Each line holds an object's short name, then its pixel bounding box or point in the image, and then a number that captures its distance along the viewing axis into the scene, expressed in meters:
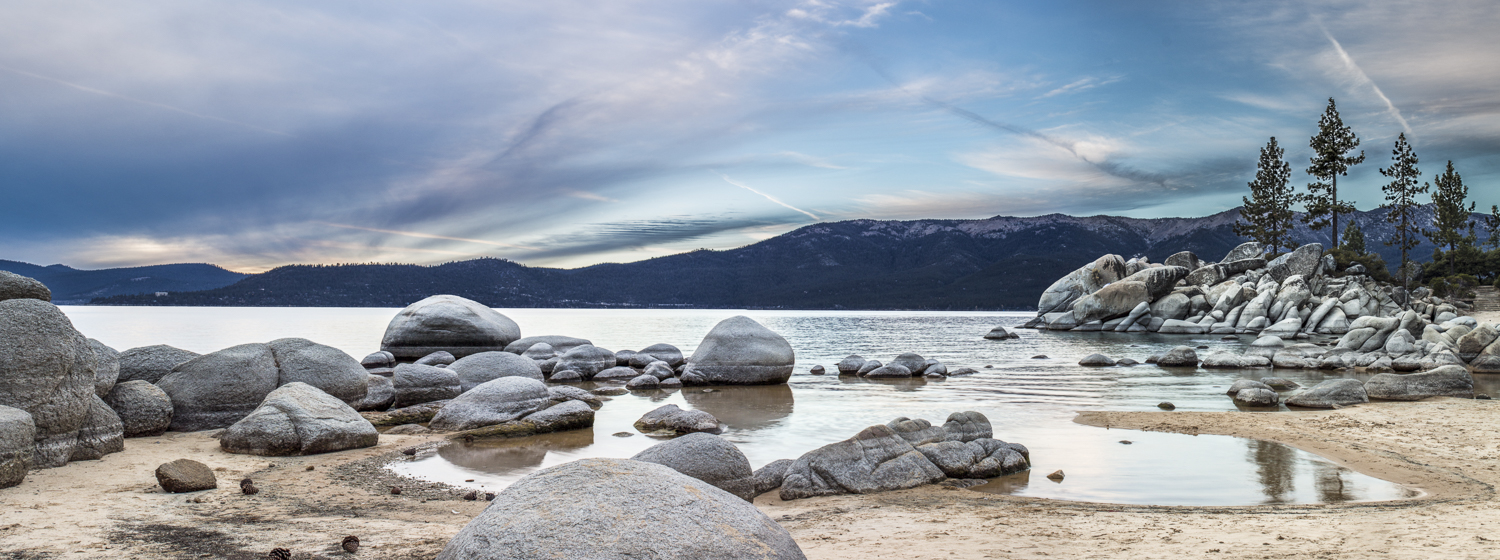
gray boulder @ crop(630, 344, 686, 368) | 29.11
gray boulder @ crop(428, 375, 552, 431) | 14.05
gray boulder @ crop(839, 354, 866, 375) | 27.94
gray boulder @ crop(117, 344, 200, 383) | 12.93
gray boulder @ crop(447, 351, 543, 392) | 18.70
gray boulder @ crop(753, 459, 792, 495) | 9.53
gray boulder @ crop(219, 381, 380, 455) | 10.62
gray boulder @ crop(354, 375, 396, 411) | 15.71
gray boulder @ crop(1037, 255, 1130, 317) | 69.00
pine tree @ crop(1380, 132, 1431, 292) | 68.94
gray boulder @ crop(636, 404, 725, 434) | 14.15
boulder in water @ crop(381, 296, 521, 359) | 29.11
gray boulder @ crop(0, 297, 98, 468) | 7.95
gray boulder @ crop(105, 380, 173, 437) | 11.04
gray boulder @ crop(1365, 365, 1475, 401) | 17.58
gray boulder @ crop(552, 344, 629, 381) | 26.28
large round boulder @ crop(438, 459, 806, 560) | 3.75
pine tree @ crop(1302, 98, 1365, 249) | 64.75
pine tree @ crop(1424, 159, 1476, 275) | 69.62
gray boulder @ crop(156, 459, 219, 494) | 7.79
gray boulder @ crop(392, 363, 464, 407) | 16.58
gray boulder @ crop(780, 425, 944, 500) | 9.27
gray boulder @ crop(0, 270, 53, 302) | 8.93
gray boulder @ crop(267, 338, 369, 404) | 14.02
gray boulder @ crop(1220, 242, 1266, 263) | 69.75
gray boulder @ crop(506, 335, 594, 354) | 30.69
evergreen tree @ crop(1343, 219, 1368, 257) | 85.97
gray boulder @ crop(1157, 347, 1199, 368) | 29.45
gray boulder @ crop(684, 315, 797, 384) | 23.41
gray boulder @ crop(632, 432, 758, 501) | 9.06
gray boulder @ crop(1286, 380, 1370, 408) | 16.81
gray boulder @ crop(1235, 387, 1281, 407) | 17.44
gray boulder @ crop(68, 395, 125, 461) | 8.90
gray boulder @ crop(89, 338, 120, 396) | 10.20
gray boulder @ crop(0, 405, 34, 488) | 7.08
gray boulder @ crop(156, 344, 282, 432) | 12.30
